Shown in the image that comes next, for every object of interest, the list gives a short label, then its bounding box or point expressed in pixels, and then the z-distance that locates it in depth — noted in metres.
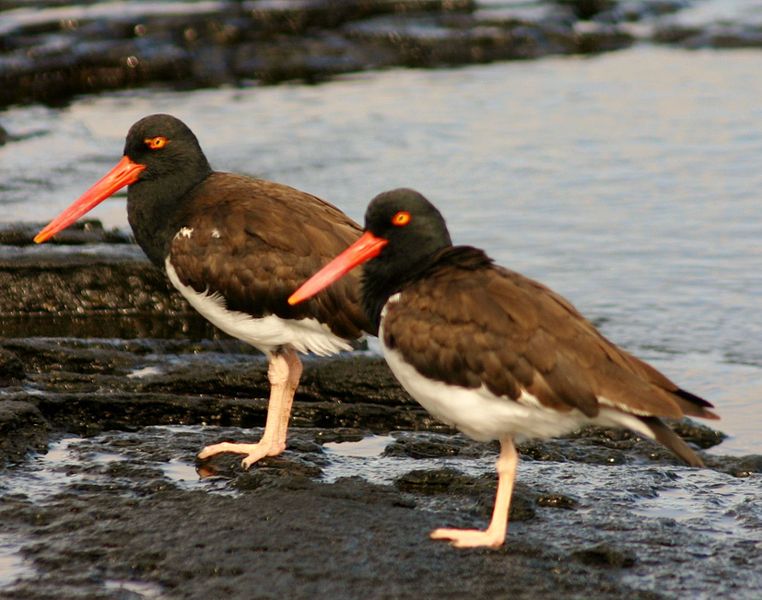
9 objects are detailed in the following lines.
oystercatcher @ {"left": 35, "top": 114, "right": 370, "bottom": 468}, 11.72
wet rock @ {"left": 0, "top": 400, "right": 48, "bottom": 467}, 11.47
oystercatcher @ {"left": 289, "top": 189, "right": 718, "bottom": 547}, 9.20
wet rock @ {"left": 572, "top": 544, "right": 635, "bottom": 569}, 9.29
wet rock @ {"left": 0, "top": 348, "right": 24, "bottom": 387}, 13.25
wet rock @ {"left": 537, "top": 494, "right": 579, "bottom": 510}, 10.54
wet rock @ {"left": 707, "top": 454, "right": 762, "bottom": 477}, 11.42
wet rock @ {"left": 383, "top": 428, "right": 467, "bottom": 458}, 11.80
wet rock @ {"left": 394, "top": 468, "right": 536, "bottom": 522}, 10.57
